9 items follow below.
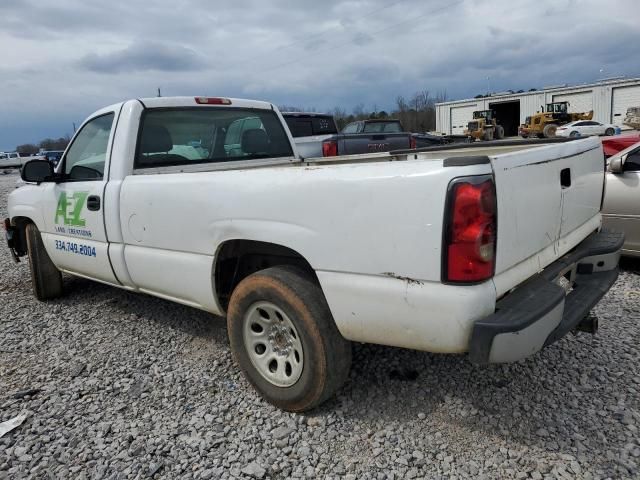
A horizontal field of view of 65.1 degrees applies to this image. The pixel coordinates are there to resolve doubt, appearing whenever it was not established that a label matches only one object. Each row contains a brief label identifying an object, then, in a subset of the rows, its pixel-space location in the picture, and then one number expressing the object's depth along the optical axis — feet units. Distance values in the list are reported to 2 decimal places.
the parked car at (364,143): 31.45
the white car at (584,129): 130.62
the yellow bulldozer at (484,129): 151.02
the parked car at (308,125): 38.19
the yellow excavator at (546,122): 148.05
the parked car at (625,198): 16.72
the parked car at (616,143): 22.54
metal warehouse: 171.83
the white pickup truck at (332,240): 7.07
